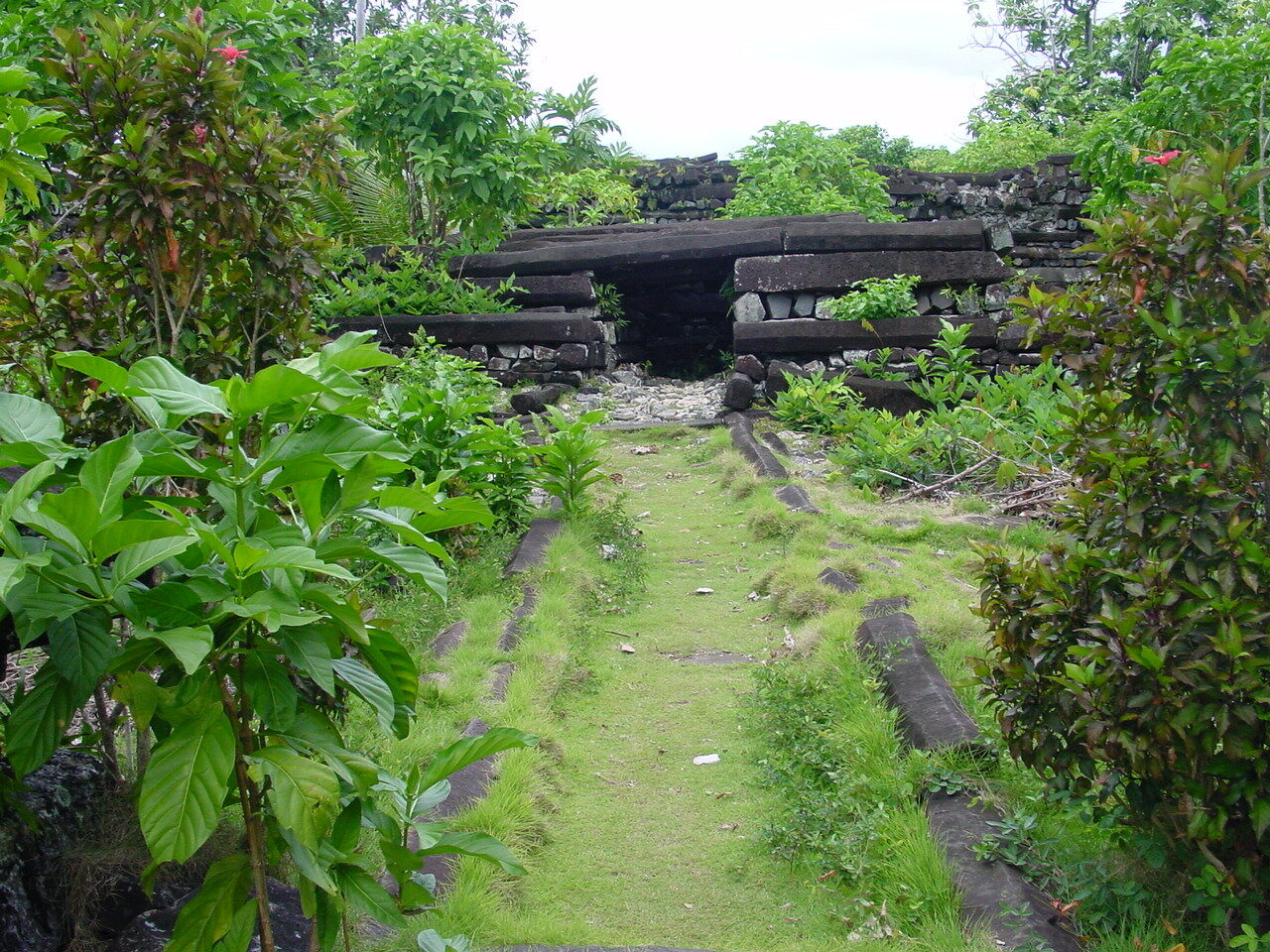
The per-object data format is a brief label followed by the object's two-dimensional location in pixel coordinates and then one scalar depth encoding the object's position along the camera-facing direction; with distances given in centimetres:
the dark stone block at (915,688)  345
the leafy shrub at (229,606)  174
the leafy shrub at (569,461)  636
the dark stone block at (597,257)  1102
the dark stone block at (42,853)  224
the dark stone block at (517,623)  457
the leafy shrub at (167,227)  312
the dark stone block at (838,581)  506
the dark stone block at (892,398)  932
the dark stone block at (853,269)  1041
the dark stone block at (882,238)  1055
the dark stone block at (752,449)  751
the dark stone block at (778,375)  1011
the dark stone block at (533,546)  550
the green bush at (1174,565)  241
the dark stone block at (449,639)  441
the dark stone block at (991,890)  252
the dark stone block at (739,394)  990
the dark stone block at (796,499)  651
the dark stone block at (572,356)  1062
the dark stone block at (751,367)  1019
